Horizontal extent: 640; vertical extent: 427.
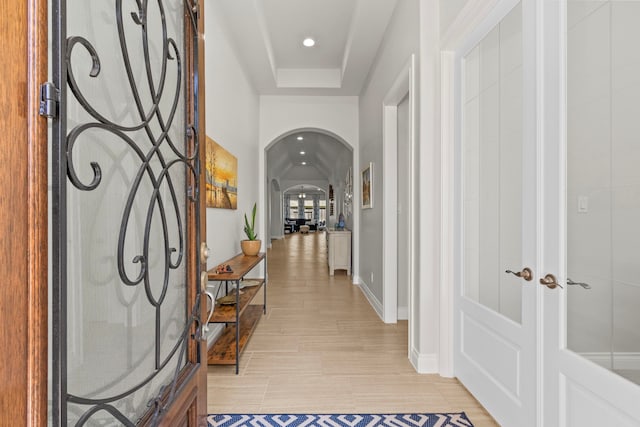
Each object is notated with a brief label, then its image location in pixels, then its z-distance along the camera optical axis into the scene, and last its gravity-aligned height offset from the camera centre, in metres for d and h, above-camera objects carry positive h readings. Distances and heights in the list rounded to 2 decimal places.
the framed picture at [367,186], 4.35 +0.38
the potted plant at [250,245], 3.72 -0.36
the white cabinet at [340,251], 6.39 -0.73
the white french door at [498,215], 1.55 -0.01
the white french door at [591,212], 1.09 +0.01
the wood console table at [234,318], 2.49 -1.04
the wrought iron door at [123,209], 0.65 +0.01
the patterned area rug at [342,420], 1.86 -1.19
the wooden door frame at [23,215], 0.52 +0.00
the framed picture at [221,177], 2.91 +0.36
